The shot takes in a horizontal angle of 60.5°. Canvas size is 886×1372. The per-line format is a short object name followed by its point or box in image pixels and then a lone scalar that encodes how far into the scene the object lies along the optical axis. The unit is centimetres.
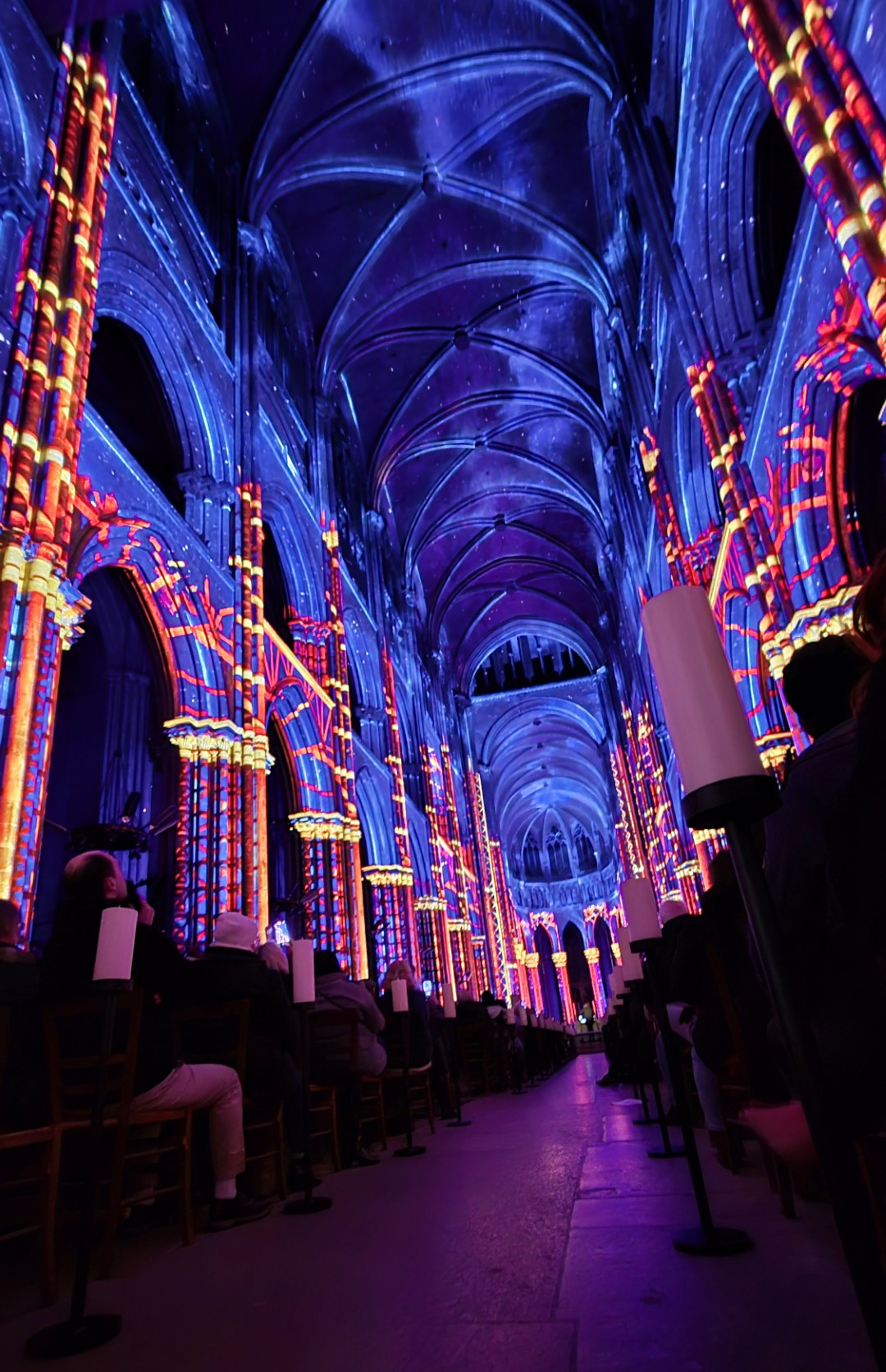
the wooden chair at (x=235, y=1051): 312
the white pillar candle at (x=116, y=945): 205
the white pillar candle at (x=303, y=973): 315
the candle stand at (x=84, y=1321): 163
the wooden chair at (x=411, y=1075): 518
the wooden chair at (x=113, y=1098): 238
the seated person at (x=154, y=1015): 266
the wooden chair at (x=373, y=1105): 476
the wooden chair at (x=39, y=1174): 211
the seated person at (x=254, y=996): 325
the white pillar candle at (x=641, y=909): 255
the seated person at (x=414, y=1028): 543
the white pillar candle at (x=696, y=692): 111
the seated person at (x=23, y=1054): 264
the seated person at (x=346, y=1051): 411
